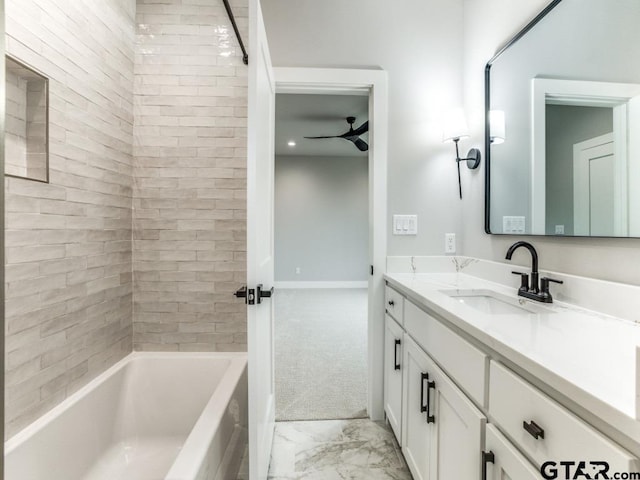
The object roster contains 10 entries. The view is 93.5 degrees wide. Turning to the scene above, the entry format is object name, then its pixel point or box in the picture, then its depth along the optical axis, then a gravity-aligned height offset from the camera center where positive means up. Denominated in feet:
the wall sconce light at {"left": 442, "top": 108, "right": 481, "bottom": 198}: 5.72 +2.05
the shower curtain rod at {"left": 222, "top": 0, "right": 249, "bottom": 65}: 4.22 +3.22
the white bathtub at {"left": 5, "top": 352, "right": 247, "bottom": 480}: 3.37 -2.65
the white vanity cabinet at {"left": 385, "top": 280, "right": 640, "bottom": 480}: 1.88 -1.55
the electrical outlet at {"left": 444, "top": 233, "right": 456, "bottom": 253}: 6.33 -0.12
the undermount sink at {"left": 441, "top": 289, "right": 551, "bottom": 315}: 3.80 -0.92
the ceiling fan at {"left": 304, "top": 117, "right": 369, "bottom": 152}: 12.67 +4.51
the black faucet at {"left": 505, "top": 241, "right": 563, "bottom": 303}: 3.91 -0.65
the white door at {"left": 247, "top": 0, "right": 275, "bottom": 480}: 3.66 +0.02
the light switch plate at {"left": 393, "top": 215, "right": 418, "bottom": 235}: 6.27 +0.27
